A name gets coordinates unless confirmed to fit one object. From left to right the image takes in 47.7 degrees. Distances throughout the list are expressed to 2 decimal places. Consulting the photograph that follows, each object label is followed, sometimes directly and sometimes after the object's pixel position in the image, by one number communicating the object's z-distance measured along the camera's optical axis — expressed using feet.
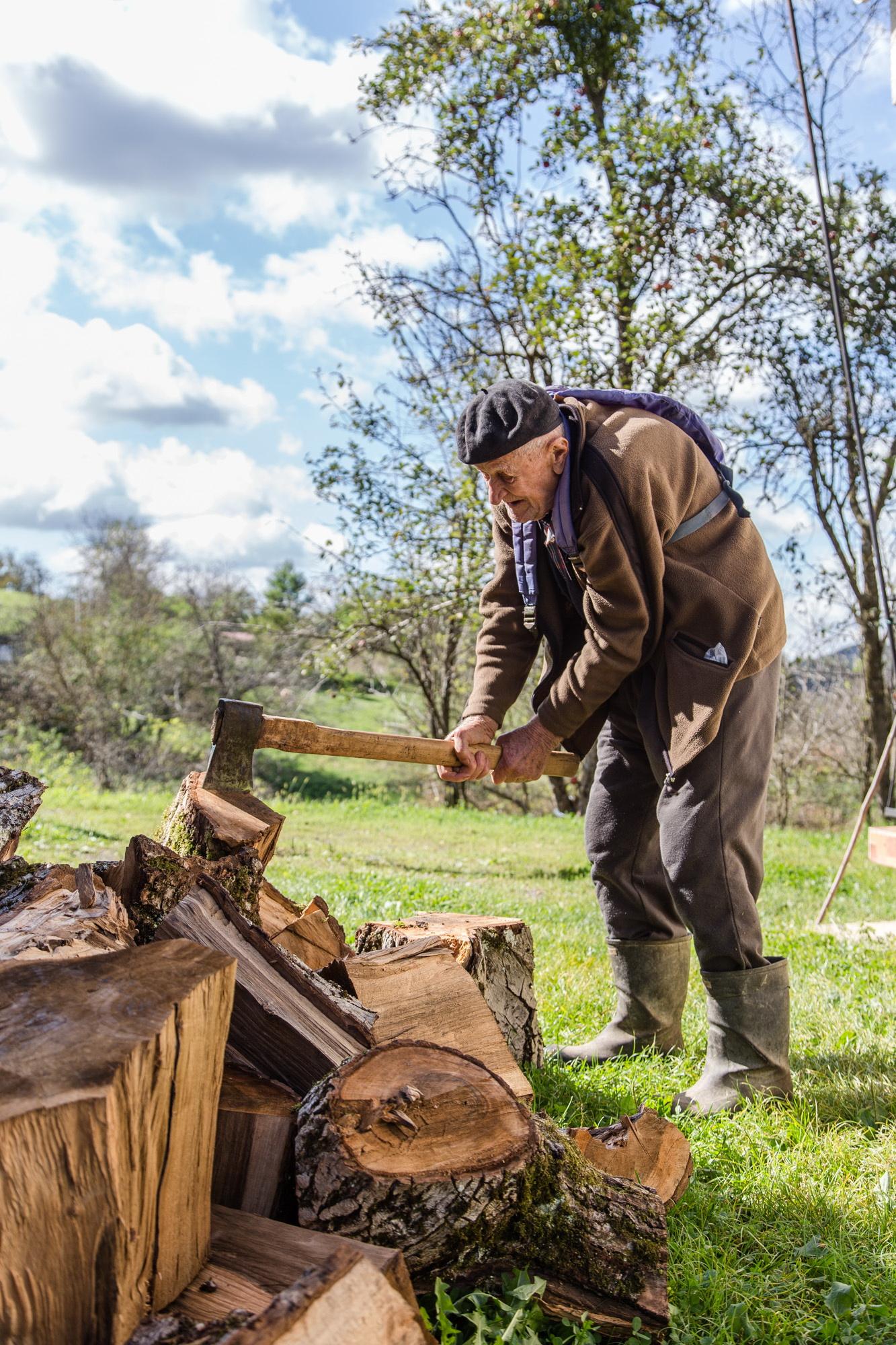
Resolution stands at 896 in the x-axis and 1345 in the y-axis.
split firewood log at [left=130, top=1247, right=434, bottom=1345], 3.92
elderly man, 8.45
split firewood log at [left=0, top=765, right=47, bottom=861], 8.02
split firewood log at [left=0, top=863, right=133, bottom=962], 5.85
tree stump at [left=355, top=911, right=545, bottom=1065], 8.93
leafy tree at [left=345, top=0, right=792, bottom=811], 28.07
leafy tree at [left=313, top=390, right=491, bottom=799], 29.76
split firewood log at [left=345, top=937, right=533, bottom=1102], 7.62
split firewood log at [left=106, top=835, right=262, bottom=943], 7.18
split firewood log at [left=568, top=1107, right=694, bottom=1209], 6.85
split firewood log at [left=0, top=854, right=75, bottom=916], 7.23
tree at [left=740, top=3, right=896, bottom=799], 30.60
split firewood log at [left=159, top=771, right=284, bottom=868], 8.18
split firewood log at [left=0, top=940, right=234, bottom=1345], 4.16
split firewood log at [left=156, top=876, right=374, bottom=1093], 6.14
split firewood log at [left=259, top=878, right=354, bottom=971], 8.51
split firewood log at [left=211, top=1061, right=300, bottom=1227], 5.55
